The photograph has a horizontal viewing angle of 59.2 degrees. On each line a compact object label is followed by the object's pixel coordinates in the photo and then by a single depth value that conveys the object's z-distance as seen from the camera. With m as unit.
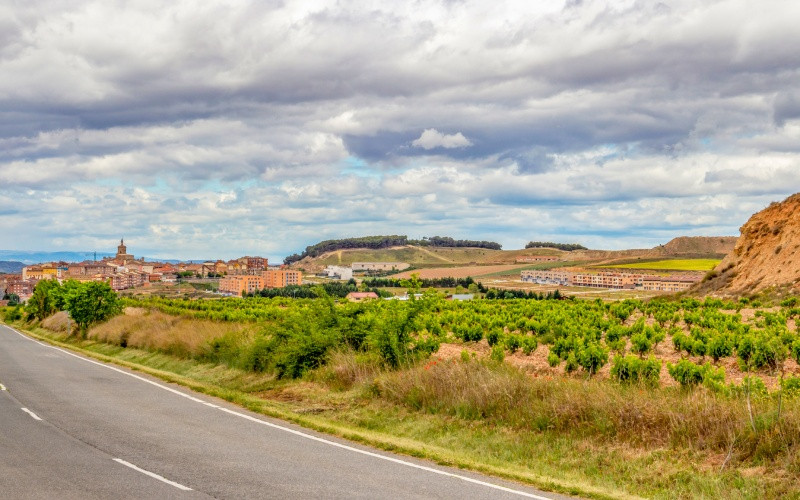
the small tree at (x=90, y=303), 49.22
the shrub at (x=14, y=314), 101.03
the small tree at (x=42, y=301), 76.88
